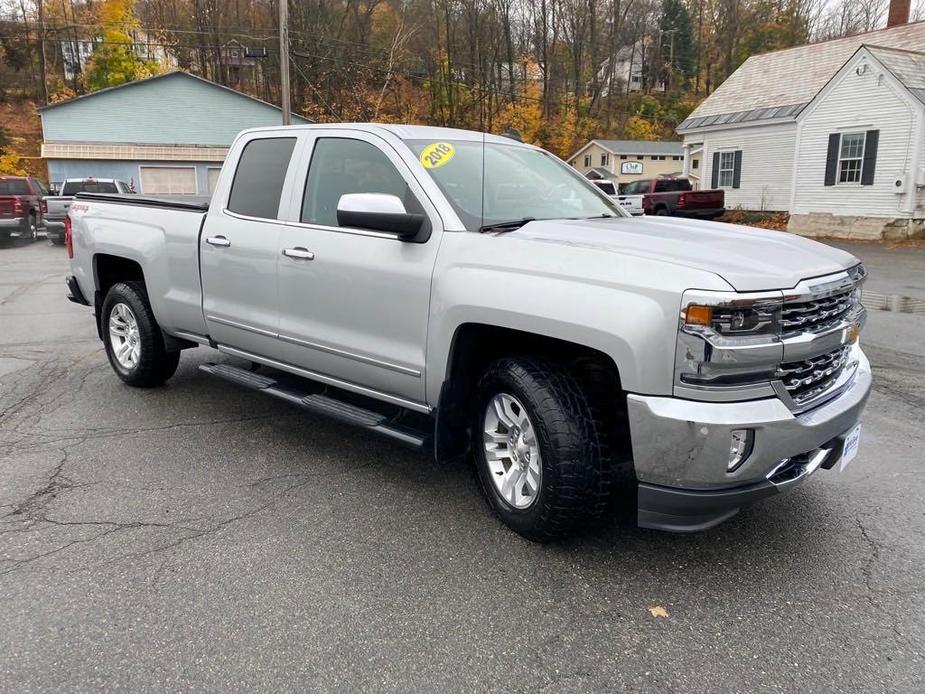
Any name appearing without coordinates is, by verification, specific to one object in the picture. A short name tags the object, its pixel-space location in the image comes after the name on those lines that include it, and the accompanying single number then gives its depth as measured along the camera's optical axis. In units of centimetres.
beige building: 5306
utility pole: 2098
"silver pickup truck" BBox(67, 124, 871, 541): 290
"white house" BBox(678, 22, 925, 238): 2092
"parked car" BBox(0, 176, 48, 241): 2033
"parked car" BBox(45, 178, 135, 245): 2045
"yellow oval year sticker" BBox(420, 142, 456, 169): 407
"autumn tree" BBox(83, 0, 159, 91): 4709
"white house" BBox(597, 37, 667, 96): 6065
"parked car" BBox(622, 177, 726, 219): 2545
